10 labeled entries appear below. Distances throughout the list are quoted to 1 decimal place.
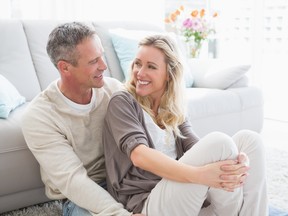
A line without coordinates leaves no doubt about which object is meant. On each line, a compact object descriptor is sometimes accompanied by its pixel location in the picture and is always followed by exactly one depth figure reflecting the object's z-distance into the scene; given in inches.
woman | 55.2
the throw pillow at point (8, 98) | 75.8
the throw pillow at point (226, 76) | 117.8
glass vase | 147.7
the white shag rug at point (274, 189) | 76.8
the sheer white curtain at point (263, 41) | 167.8
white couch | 71.8
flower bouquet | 142.7
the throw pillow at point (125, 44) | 112.0
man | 59.1
